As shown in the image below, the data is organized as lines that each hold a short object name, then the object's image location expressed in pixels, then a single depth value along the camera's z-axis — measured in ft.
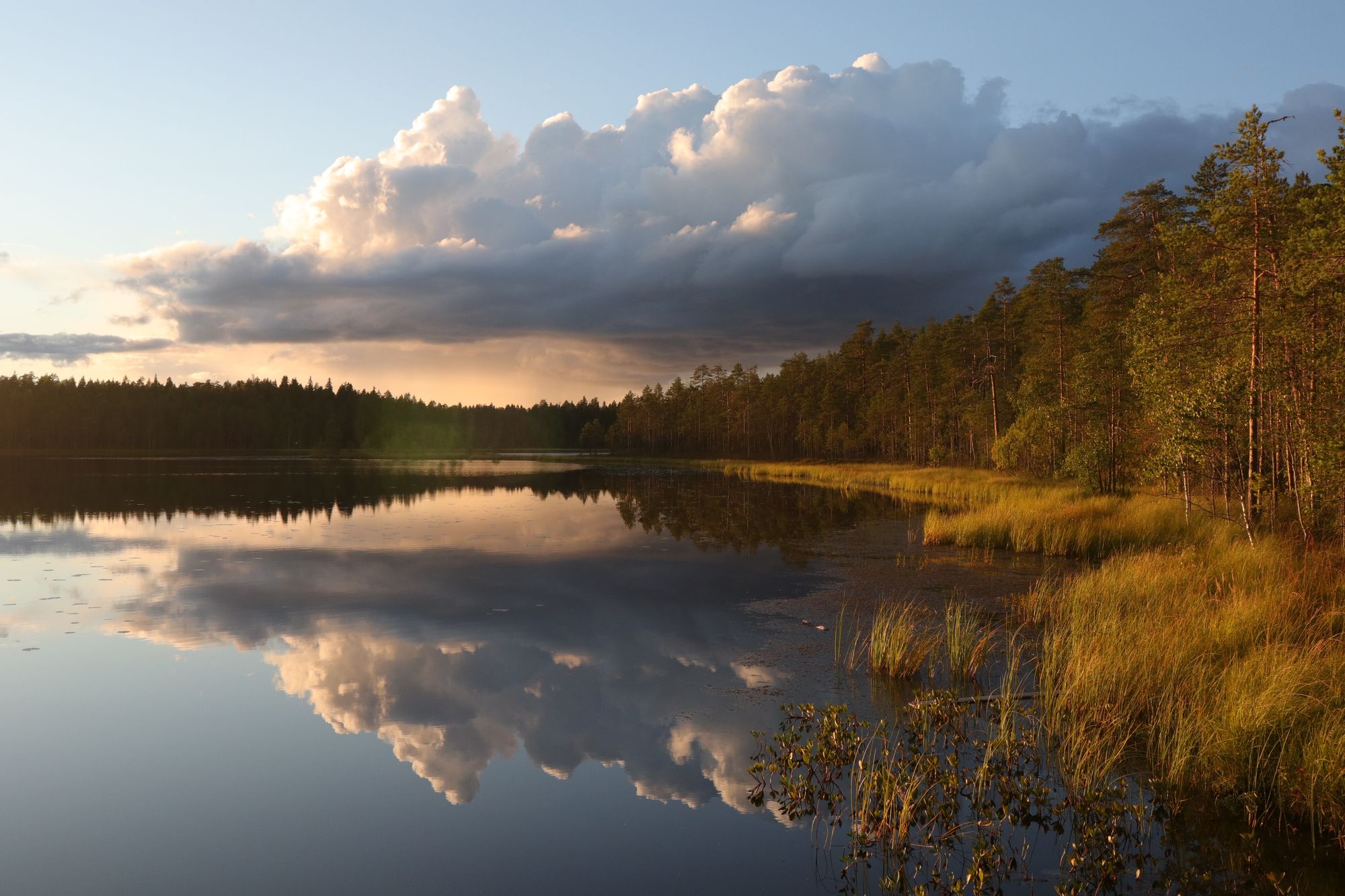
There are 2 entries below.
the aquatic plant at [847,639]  44.78
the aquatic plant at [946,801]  23.47
